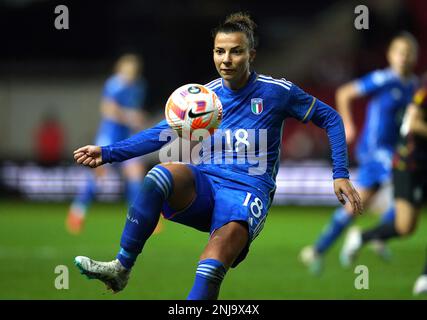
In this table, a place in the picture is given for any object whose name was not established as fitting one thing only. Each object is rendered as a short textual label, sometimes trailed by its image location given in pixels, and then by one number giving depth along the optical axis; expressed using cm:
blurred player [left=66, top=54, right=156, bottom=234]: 2497
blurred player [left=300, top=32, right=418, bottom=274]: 1833
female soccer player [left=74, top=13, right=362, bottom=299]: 1069
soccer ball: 1100
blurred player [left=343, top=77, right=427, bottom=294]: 1622
